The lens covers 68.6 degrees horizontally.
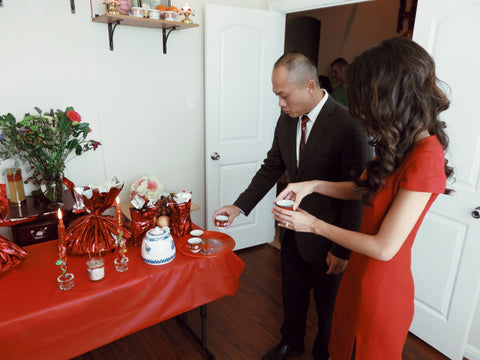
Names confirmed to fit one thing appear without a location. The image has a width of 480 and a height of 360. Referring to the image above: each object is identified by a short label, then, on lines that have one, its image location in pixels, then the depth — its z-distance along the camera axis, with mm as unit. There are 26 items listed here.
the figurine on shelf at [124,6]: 2336
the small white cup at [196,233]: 1742
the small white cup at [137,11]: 2357
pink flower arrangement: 2617
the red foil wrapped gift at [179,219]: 1779
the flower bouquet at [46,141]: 2041
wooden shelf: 2342
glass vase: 2154
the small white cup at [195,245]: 1642
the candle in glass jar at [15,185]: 2191
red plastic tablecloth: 1241
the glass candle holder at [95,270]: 1417
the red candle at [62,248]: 1372
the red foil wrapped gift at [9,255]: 1445
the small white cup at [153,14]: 2429
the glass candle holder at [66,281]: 1367
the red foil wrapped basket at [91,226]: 1563
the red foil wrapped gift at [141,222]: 1684
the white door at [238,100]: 2865
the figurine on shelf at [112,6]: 2270
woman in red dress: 1012
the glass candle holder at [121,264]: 1504
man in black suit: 1604
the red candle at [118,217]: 1533
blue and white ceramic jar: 1535
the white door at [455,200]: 1810
